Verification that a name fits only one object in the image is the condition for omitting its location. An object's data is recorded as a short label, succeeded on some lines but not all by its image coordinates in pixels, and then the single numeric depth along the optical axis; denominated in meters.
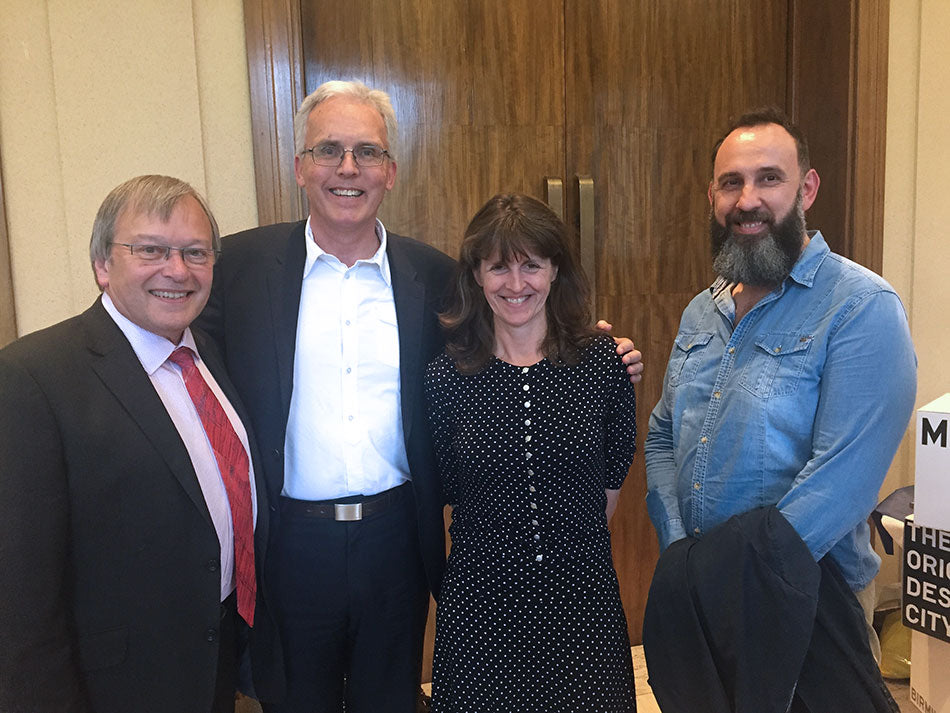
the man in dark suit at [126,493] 1.11
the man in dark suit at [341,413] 1.63
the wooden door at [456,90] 2.44
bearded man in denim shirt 1.30
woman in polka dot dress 1.50
